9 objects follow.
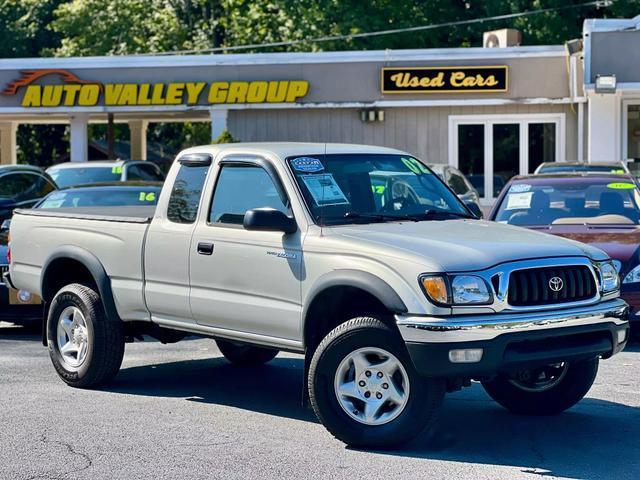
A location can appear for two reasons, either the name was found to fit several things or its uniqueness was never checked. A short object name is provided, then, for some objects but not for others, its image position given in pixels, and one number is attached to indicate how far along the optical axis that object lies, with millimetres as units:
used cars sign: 25406
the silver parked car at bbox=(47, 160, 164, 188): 20156
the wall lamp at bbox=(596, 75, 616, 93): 22344
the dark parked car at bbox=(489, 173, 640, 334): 11617
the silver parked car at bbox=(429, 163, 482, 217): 19234
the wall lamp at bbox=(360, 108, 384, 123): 26000
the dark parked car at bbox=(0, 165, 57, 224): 18031
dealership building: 25344
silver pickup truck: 6691
